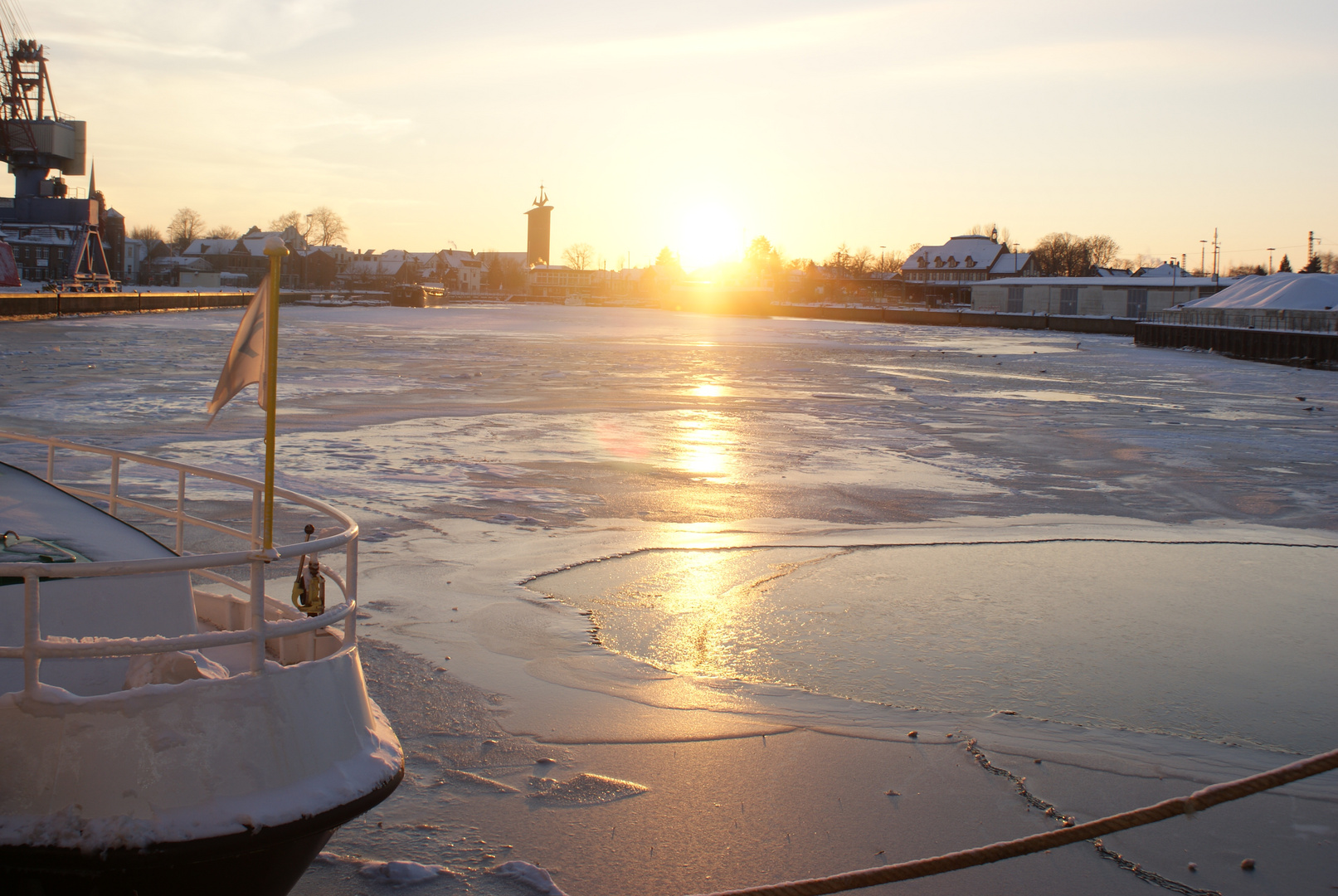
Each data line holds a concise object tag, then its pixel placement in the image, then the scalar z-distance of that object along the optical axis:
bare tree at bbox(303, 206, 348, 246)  191.25
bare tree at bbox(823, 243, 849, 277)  192.12
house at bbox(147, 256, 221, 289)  143.75
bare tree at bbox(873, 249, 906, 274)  191.79
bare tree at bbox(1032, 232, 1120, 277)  155.75
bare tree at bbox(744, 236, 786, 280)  170.75
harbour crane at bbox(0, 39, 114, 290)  76.25
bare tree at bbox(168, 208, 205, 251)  189.85
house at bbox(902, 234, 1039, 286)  140.50
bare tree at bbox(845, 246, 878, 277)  186.75
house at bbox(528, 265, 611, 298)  191.00
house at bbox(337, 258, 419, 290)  167.66
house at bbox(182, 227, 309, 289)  151.25
